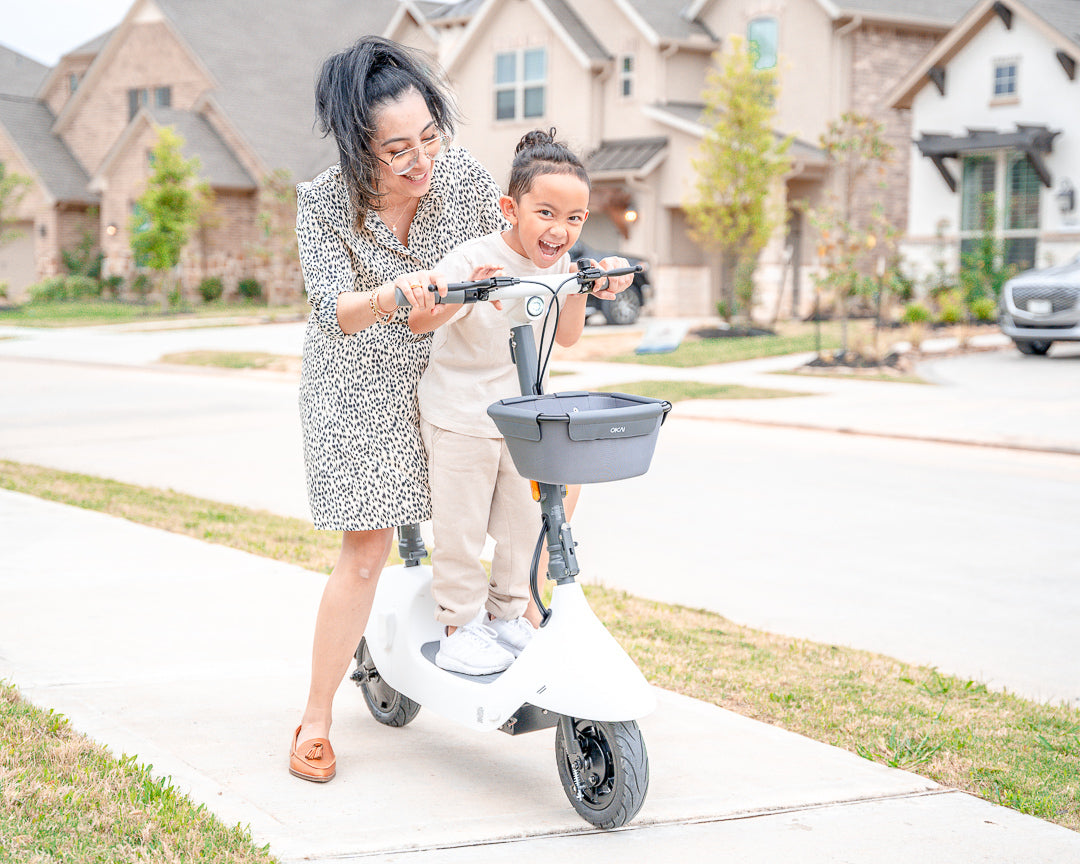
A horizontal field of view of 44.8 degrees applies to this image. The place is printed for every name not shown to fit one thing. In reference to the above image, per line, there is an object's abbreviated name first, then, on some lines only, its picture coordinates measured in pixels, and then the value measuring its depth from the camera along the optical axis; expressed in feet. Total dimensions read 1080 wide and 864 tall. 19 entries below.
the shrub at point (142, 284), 126.62
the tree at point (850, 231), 60.80
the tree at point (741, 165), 76.28
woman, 11.52
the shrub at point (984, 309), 76.59
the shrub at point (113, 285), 129.70
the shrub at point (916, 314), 73.15
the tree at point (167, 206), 110.93
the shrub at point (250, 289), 124.36
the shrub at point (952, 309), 76.28
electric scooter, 10.32
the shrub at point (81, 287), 127.95
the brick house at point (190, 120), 123.34
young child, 11.43
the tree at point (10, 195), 124.26
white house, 79.00
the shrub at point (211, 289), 122.46
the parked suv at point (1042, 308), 62.08
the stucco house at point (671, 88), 92.94
